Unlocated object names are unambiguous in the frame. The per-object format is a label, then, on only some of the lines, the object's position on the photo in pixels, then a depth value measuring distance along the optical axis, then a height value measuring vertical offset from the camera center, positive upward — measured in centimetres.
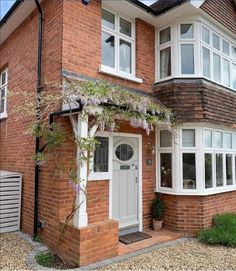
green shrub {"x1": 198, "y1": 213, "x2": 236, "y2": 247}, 614 -179
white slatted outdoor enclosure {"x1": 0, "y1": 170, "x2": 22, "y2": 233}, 662 -115
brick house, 614 +148
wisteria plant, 498 +88
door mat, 627 -195
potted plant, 717 -151
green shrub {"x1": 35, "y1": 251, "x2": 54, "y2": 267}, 489 -191
